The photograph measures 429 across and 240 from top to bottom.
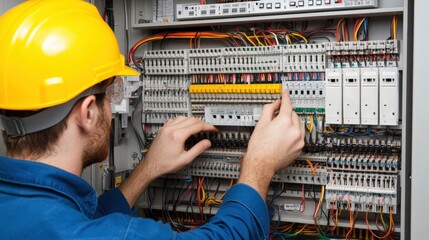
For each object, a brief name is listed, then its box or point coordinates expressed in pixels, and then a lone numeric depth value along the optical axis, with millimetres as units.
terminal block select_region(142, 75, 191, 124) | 2354
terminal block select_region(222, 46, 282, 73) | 2152
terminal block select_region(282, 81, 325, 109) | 2100
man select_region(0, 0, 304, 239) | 1171
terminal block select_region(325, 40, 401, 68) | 1981
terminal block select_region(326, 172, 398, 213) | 1976
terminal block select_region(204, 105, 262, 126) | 2195
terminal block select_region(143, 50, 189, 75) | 2324
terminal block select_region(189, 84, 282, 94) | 2158
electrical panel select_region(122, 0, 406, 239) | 1999
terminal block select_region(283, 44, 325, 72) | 2090
